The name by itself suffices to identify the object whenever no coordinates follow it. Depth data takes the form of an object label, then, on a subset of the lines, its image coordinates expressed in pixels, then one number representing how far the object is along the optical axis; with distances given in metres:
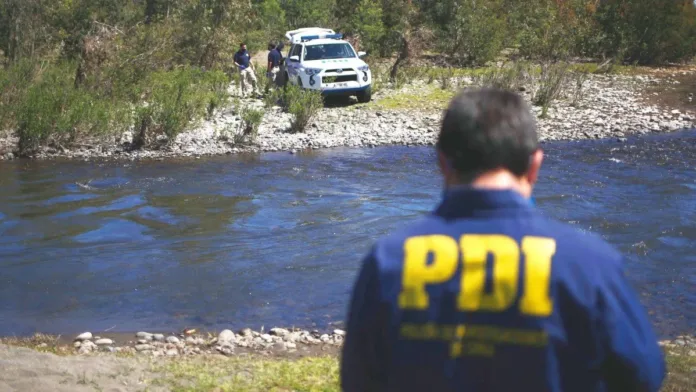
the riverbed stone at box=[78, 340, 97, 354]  7.69
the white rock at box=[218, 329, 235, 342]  7.94
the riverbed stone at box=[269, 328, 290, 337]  8.08
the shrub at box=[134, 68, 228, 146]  18.62
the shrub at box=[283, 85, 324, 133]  19.78
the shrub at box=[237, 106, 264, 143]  18.98
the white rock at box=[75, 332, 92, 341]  8.17
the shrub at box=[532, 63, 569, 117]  21.91
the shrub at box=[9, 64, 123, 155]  18.02
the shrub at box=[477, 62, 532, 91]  23.34
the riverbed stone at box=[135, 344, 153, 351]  7.76
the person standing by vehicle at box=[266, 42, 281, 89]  24.89
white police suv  21.78
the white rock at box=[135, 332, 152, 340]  8.16
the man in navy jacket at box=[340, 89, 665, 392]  2.08
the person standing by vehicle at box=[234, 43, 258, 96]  23.52
